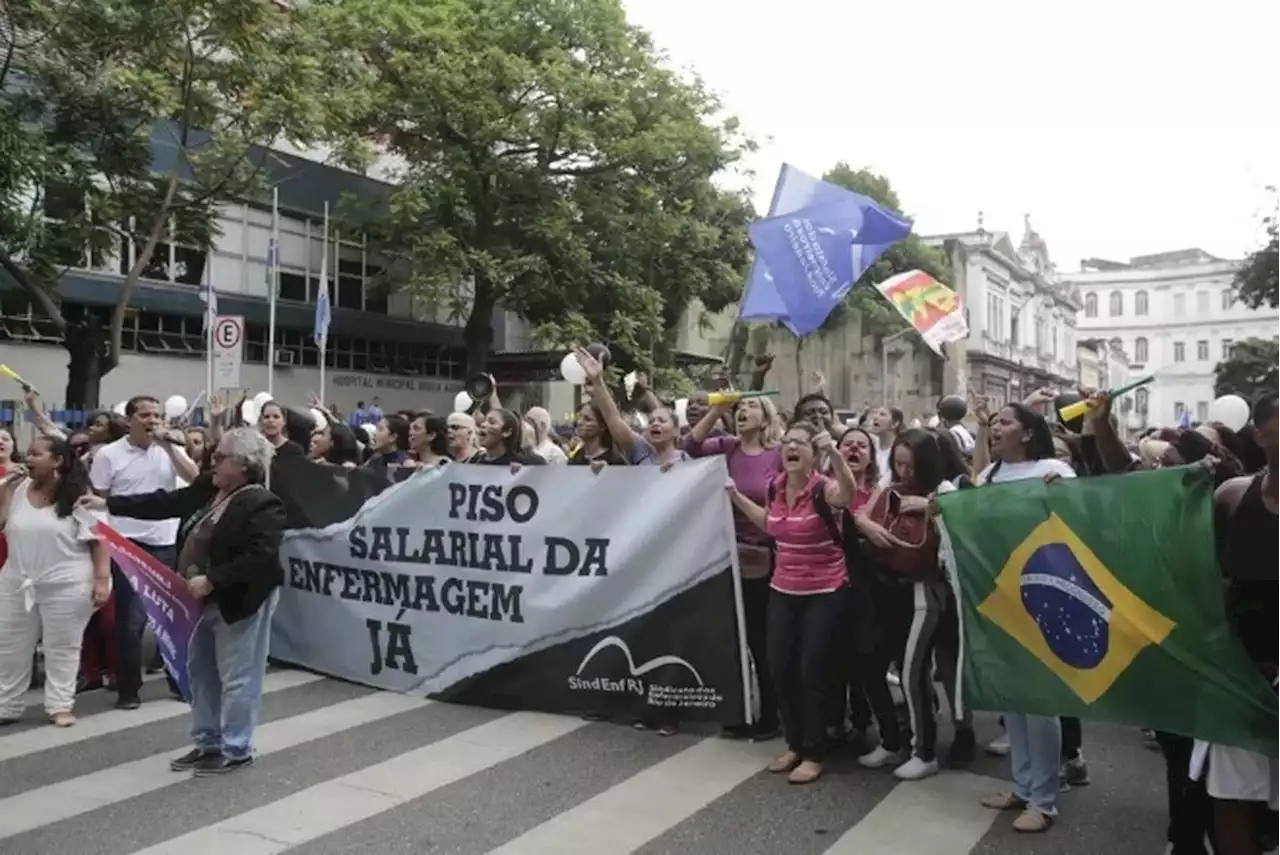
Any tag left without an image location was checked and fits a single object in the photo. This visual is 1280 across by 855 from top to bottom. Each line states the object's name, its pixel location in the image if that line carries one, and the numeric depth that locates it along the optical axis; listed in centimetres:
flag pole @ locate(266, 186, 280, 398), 2253
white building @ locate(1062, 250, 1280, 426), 10319
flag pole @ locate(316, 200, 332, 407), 2137
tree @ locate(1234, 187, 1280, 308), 3147
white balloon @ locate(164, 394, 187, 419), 1112
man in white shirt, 745
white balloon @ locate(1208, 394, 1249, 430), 580
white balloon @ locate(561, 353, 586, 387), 741
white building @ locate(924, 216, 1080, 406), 6325
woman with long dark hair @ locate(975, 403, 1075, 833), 496
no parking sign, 1308
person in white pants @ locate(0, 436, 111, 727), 655
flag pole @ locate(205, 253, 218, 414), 1321
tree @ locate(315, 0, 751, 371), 2720
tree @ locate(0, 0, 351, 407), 1705
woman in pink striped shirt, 560
